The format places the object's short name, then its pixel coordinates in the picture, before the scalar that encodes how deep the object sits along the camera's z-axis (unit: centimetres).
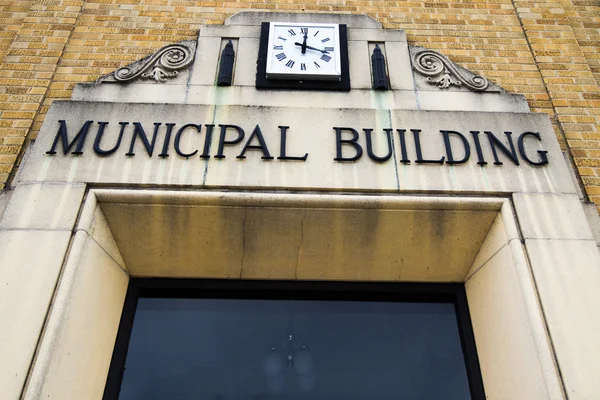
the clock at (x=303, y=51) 455
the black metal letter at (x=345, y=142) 399
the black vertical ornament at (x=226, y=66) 449
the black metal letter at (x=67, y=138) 393
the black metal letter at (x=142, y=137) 396
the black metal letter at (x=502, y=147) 403
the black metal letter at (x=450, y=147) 400
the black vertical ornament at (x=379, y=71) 452
